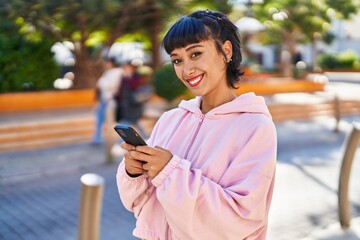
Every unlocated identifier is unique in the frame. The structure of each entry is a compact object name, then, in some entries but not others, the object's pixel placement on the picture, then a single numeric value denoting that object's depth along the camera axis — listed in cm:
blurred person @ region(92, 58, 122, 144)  925
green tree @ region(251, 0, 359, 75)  1780
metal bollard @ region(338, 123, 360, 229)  488
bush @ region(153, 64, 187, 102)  1093
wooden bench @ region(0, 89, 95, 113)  1250
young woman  157
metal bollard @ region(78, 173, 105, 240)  304
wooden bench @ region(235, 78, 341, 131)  1338
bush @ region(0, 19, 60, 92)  1330
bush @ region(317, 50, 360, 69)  3184
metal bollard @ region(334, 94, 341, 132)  1109
